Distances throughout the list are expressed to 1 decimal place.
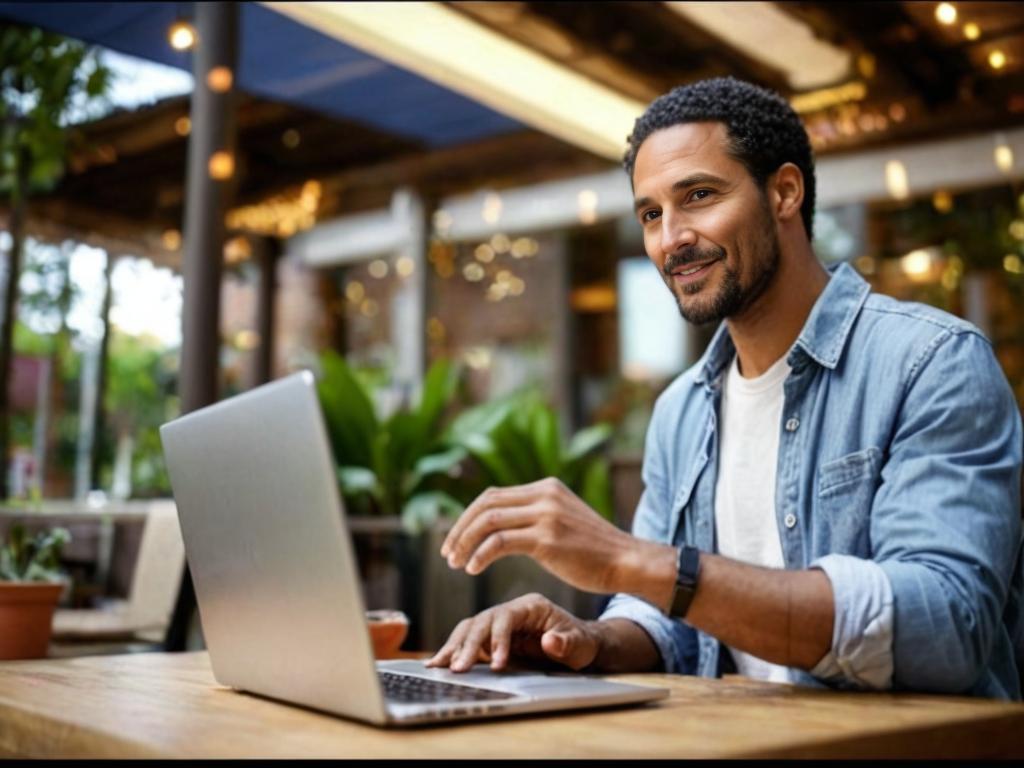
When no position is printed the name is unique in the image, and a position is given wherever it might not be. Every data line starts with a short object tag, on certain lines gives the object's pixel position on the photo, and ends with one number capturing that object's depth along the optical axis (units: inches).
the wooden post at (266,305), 298.5
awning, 142.6
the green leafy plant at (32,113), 157.5
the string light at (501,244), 299.6
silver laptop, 34.9
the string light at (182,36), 140.6
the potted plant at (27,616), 68.9
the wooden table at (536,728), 31.9
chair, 107.6
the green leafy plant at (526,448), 189.8
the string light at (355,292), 332.5
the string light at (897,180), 229.8
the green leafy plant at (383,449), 186.1
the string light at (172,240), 199.2
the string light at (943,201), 228.5
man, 43.6
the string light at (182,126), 197.7
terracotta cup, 61.6
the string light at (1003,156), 204.1
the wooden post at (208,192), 127.5
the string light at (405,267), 295.3
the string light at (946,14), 110.2
